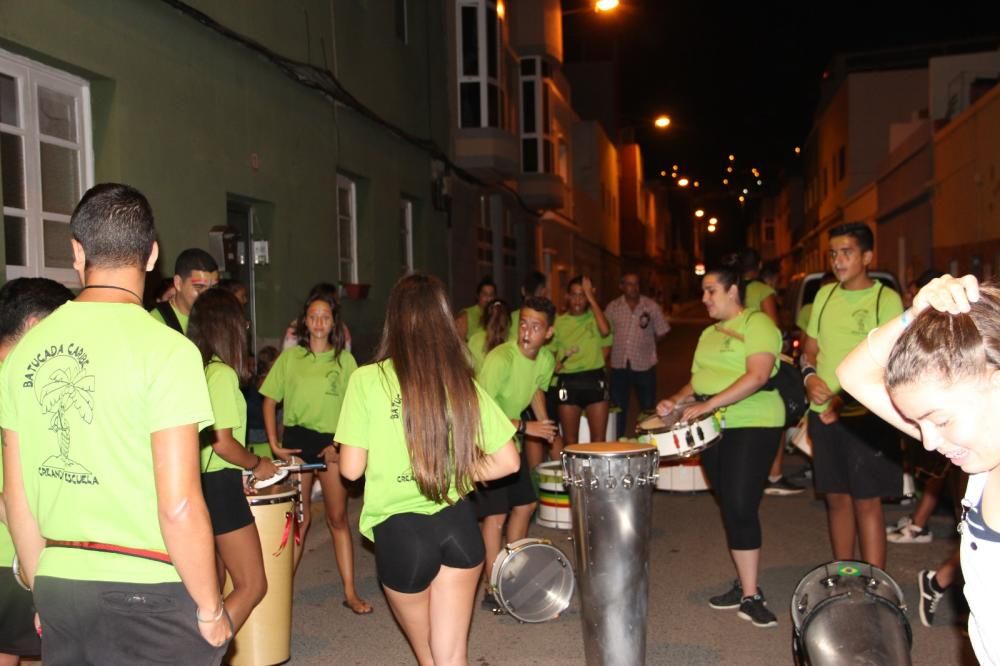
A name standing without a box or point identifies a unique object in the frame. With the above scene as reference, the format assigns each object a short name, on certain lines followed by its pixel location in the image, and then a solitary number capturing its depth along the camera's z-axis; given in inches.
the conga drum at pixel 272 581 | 191.2
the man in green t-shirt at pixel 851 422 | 221.8
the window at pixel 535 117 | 936.3
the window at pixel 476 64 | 701.3
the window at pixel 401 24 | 590.6
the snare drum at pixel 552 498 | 308.0
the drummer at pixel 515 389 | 236.7
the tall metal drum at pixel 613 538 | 185.6
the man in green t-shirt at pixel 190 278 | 219.5
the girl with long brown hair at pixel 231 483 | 173.8
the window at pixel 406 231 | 614.5
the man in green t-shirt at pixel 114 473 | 104.8
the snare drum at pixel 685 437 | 218.8
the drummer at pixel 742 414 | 223.1
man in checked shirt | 441.4
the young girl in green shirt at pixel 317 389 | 242.8
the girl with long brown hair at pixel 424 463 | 149.9
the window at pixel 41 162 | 264.1
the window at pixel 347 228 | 514.6
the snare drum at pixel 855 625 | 156.0
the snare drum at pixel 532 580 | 226.1
